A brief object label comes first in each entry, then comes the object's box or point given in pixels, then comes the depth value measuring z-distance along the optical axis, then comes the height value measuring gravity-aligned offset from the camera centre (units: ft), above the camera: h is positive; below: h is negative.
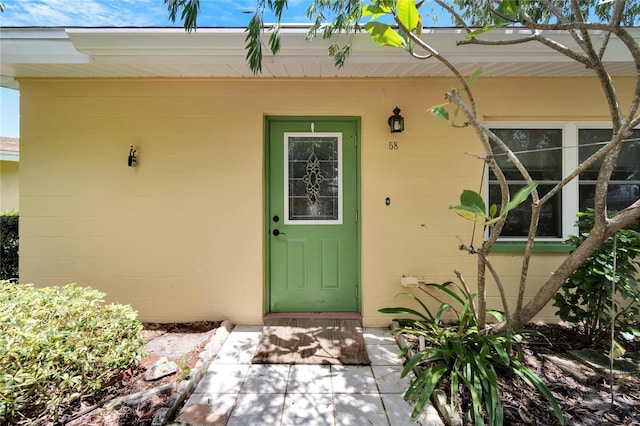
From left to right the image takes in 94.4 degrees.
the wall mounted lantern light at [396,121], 10.14 +3.21
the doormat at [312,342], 8.49 -4.00
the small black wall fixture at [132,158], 10.27 +2.00
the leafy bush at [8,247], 11.43 -1.21
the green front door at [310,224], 11.01 -0.34
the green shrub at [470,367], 6.16 -3.56
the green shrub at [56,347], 5.73 -2.86
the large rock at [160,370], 7.32 -3.91
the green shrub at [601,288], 8.16 -2.09
